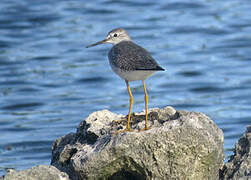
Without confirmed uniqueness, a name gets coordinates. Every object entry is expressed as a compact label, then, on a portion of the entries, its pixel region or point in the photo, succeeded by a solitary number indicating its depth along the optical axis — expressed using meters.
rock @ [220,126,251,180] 12.23
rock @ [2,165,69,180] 11.53
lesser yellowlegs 13.13
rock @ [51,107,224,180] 11.77
